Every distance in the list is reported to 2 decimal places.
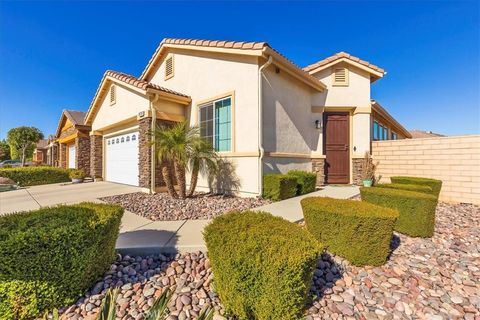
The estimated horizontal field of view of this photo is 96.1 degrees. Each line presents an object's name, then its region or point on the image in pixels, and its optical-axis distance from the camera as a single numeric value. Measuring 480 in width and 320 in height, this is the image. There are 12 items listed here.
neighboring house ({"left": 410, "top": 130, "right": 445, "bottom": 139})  23.98
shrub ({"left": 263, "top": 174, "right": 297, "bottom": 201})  6.82
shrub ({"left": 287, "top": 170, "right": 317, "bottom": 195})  7.71
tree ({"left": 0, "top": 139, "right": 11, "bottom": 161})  39.50
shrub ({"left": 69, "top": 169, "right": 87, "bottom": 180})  12.70
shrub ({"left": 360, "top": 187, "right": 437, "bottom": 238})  4.48
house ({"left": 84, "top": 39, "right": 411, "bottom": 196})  7.36
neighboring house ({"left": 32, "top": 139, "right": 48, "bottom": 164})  35.94
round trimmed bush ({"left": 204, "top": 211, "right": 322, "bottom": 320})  2.08
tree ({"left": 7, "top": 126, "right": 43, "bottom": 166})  25.03
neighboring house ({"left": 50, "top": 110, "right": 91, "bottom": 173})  14.28
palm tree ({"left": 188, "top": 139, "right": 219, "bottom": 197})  7.16
